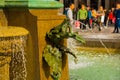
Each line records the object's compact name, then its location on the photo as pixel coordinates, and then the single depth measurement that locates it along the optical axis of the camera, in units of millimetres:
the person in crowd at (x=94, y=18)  24570
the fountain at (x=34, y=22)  6016
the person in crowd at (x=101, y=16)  24634
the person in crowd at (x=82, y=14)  22812
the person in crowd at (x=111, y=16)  25481
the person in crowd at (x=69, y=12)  19866
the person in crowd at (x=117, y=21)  20469
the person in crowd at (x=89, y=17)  23547
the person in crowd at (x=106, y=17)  26734
